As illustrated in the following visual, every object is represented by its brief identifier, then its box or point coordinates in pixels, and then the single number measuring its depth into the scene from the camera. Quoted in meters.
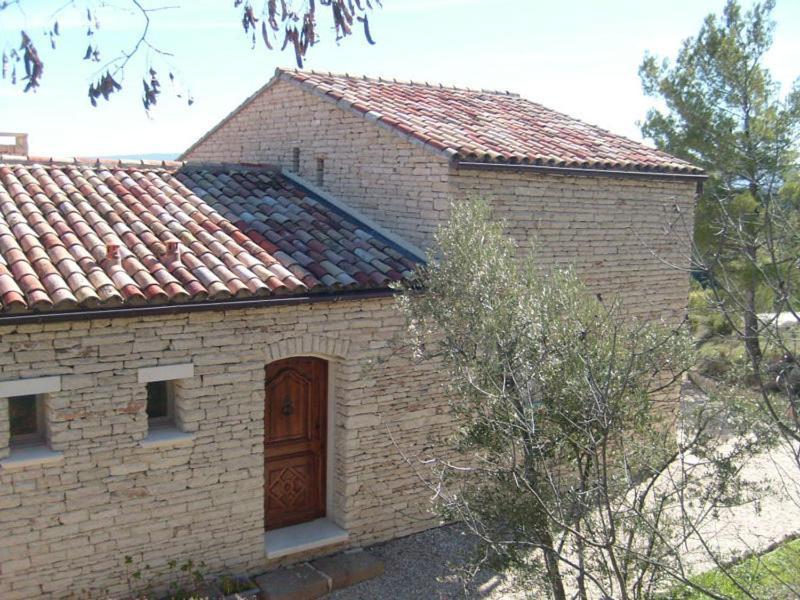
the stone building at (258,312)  6.79
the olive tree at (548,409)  5.48
